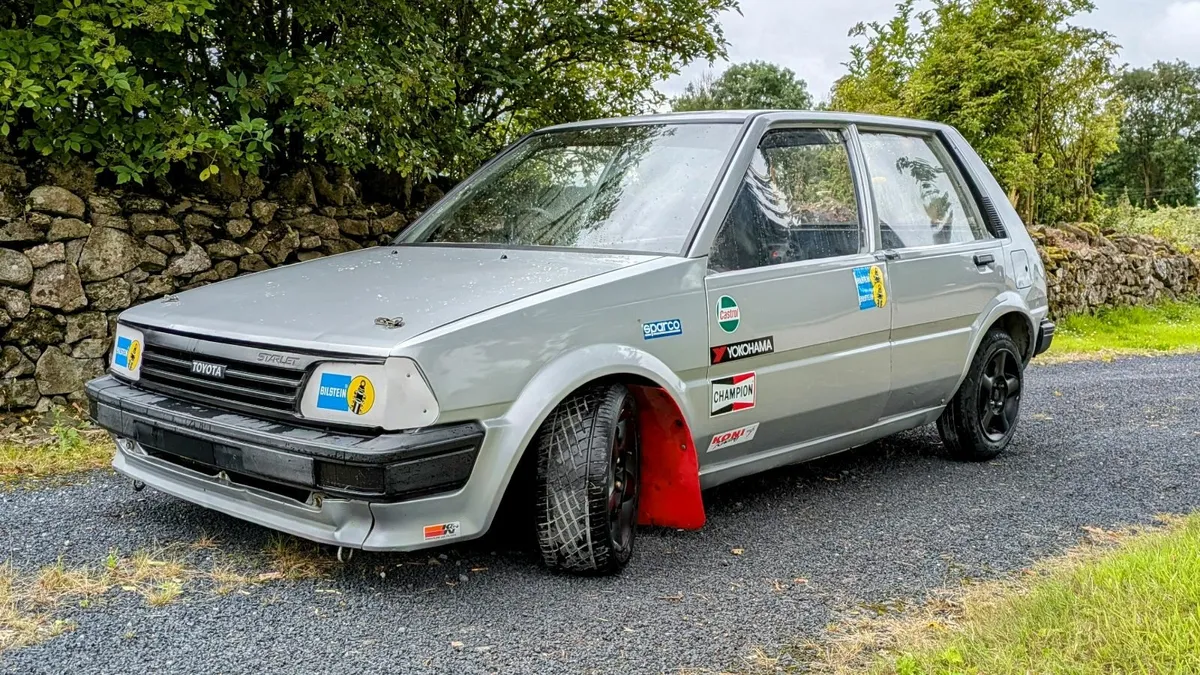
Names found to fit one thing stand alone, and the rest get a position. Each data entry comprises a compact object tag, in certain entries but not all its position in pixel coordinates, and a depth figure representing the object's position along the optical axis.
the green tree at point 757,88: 45.75
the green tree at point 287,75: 5.09
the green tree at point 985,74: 13.23
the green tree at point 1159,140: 53.04
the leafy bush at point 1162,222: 17.82
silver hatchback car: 3.07
